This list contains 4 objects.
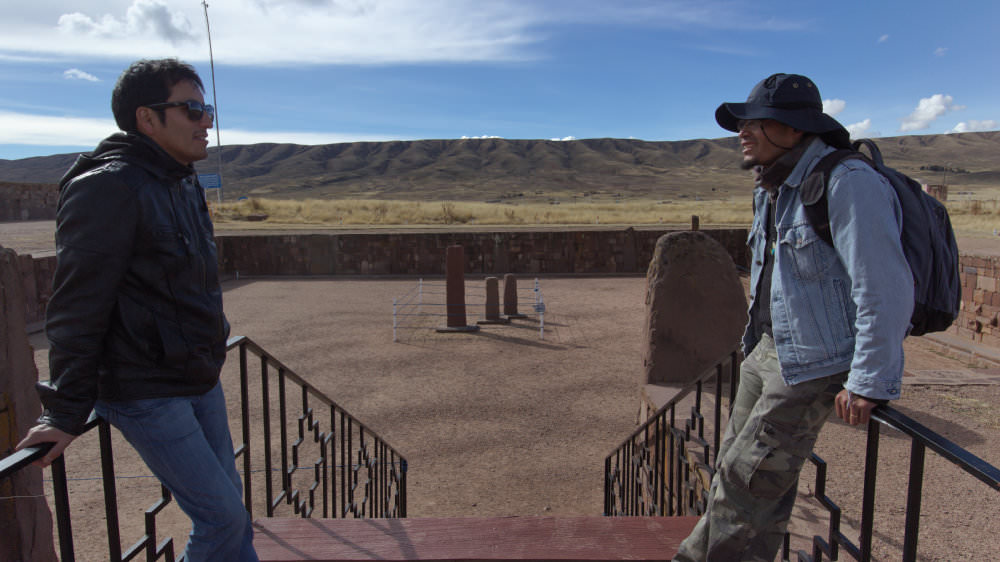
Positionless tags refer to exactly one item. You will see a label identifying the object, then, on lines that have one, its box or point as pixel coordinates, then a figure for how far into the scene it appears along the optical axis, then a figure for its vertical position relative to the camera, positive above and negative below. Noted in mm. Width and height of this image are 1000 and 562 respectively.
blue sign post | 30344 +1201
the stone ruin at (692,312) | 6379 -1138
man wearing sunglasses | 1580 -269
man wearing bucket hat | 1666 -340
